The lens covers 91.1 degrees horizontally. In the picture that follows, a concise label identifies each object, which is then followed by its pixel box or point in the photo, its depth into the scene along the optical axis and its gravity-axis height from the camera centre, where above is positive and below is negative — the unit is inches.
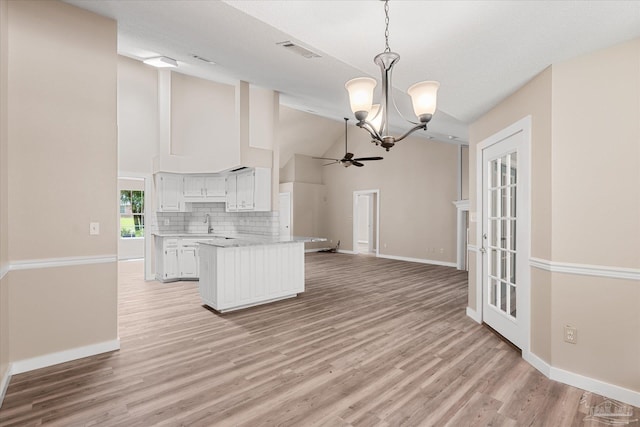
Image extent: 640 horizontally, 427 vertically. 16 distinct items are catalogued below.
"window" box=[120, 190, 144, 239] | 366.3 -1.1
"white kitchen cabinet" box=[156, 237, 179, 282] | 231.0 -34.7
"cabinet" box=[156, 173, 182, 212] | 244.5 +15.9
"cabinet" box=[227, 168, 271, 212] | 221.6 +16.2
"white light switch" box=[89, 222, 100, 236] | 113.4 -5.8
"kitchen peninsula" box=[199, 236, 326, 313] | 161.3 -32.5
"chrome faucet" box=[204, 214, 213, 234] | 265.4 -8.2
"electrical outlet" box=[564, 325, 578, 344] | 96.0 -37.3
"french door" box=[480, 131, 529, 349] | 114.3 -10.4
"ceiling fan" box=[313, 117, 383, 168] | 263.7 +44.1
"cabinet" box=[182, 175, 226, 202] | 251.6 +19.5
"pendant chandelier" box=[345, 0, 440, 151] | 83.3 +32.2
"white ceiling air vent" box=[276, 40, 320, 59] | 112.9 +61.0
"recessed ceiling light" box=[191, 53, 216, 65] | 141.5 +70.8
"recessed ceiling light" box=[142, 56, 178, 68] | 163.0 +81.6
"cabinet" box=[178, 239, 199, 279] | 234.2 -35.1
